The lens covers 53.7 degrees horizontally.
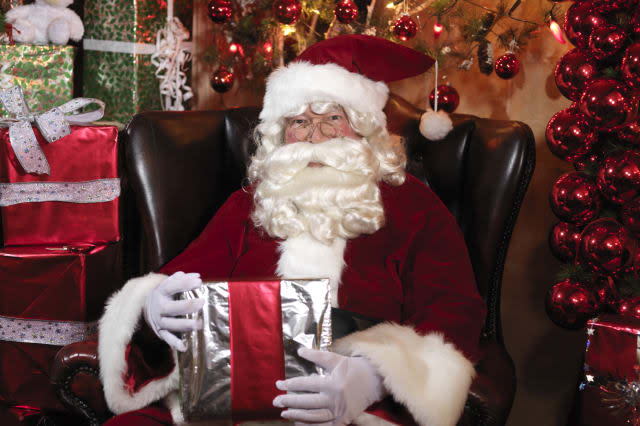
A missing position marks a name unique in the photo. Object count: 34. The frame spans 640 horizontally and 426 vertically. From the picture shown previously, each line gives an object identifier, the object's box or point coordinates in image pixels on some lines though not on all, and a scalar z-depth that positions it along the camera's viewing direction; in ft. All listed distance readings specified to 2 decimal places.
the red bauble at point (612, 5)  6.72
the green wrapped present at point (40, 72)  8.75
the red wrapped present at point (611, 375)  5.41
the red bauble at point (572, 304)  7.19
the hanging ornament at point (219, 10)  9.61
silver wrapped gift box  4.72
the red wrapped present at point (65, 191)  7.72
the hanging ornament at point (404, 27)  9.12
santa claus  5.14
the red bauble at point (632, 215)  6.74
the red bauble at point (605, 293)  7.20
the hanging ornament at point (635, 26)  6.52
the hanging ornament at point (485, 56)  9.30
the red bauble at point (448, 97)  9.45
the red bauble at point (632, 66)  6.26
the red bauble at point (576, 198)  7.16
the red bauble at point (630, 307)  6.73
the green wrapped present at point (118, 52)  10.25
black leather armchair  6.86
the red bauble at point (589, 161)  7.32
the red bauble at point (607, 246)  6.80
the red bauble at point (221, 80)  10.44
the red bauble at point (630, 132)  6.66
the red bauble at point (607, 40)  6.72
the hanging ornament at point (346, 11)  9.24
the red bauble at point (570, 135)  7.21
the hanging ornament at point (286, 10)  9.52
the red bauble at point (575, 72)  7.10
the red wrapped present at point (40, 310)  7.54
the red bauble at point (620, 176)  6.60
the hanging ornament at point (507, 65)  8.94
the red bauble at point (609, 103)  6.51
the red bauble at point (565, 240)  7.59
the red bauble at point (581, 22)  6.95
